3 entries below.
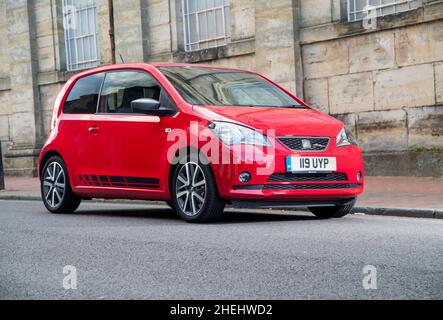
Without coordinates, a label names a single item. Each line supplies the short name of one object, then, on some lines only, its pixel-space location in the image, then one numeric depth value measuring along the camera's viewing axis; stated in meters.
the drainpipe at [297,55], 16.22
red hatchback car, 8.03
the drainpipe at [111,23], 17.50
